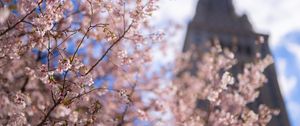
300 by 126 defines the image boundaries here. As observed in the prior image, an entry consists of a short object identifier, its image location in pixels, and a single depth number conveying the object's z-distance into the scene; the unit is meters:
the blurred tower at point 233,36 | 40.22
